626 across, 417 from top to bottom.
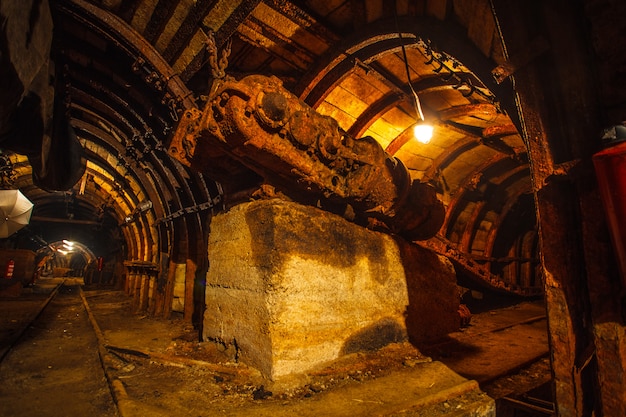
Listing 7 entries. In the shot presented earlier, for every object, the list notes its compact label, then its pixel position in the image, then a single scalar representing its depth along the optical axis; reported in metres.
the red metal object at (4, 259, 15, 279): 12.93
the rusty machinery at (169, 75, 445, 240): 2.88
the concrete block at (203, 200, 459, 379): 3.16
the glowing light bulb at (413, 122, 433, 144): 4.75
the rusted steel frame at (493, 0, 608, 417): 1.71
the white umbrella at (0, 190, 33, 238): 9.67
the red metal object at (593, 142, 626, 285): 1.48
